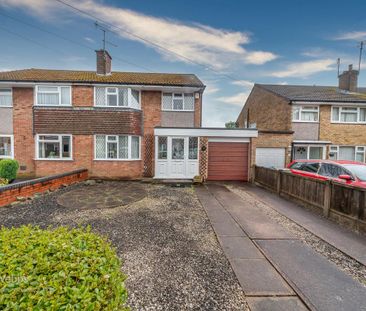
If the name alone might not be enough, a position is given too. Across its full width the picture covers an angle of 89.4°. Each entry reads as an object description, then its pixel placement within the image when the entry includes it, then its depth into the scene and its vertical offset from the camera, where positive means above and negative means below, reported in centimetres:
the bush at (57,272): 113 -94
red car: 579 -83
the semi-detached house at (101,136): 1087 +53
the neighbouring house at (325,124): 1340 +176
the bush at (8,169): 825 -119
